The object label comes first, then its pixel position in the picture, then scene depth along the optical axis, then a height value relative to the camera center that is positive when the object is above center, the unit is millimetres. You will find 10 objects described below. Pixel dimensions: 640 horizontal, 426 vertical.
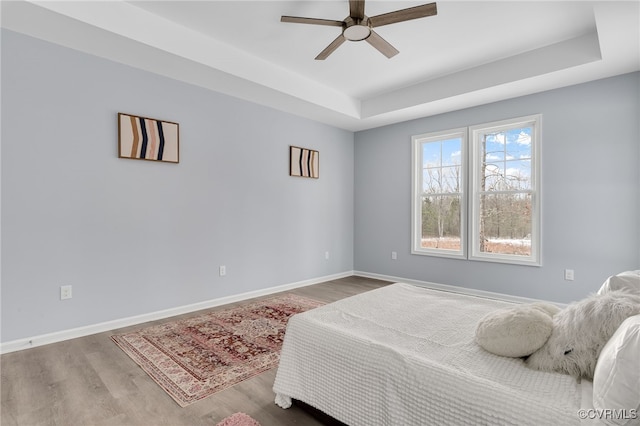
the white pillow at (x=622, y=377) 885 -476
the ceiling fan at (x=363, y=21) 2288 +1435
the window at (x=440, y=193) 4613 +294
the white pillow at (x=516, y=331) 1371 -522
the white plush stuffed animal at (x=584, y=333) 1180 -461
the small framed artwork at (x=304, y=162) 4766 +772
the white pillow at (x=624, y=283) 1616 -362
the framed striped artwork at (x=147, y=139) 3166 +754
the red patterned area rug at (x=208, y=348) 2152 -1118
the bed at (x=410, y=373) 1117 -644
